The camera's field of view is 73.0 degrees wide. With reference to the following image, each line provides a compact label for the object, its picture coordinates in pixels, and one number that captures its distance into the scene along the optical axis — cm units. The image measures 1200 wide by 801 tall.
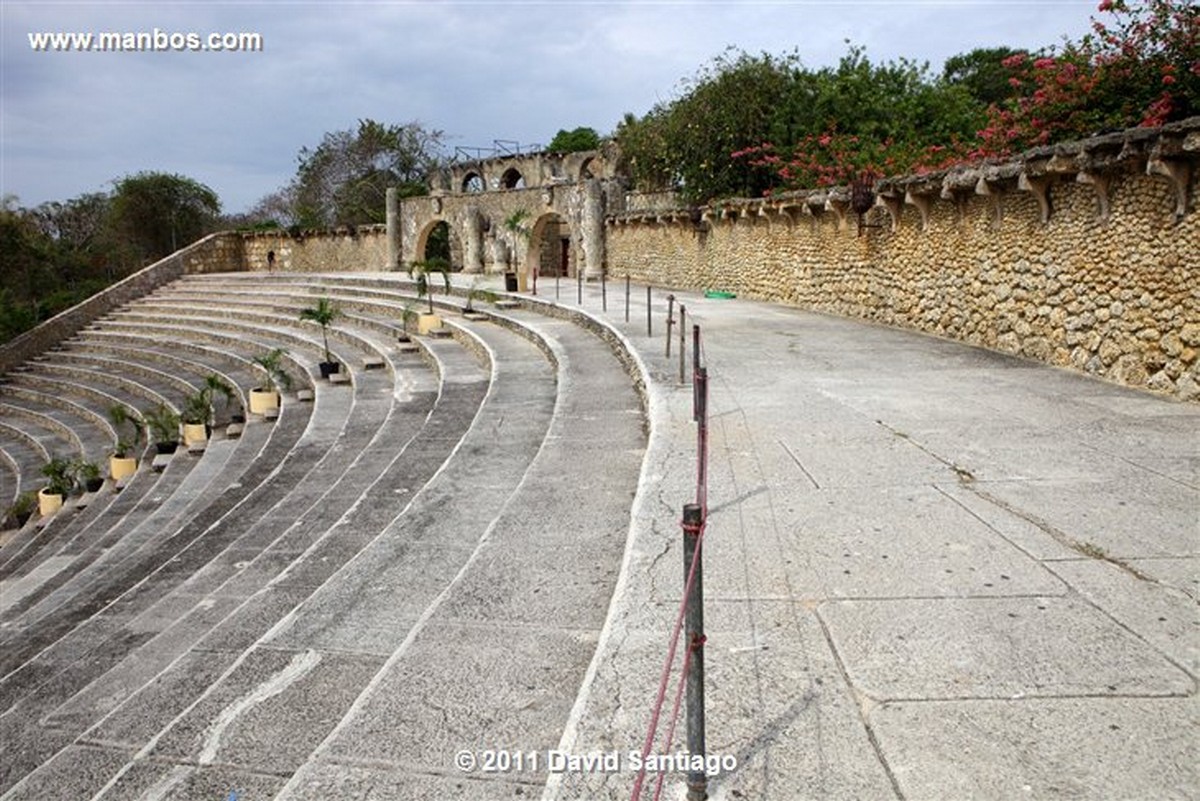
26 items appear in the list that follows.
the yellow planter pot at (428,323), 1648
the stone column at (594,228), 2414
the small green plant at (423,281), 1786
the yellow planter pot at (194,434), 1370
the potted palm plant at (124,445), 1355
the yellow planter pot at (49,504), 1313
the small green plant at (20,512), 1330
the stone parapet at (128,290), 2302
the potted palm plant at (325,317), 1438
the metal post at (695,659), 223
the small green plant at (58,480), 1337
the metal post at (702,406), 433
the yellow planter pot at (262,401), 1384
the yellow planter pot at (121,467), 1352
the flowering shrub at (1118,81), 870
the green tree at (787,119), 1869
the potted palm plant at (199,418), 1372
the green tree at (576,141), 4222
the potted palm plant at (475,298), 1783
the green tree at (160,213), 3819
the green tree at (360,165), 3944
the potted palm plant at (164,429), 1362
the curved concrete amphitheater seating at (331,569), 357
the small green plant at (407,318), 1634
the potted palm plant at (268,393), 1382
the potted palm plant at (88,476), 1359
